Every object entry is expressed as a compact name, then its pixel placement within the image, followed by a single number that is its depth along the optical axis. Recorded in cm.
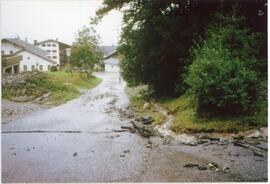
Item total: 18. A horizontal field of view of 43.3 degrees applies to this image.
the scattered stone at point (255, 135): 973
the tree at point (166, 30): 1461
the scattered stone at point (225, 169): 727
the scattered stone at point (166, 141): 990
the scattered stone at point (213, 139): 988
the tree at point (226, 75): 1075
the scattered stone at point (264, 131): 968
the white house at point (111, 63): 7461
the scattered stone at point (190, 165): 768
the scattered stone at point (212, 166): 745
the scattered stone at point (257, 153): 813
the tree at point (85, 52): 4084
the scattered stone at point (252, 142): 917
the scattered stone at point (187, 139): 967
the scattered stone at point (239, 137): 979
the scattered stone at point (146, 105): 1705
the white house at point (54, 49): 7119
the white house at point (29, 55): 4858
